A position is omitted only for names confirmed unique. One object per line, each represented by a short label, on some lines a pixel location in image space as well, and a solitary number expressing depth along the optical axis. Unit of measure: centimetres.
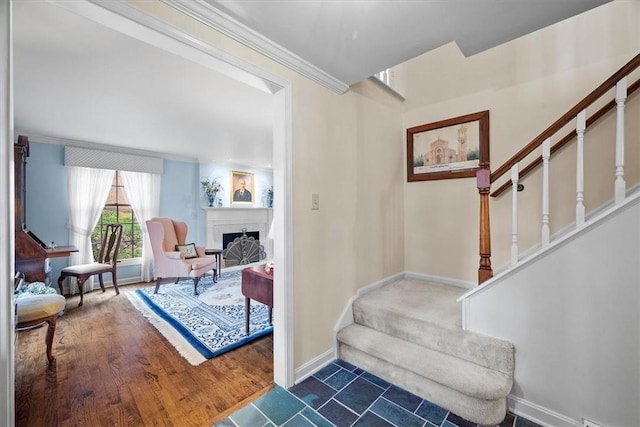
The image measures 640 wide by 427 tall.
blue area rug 238
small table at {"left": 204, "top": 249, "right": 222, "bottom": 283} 453
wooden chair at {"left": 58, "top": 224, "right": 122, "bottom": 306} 349
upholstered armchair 392
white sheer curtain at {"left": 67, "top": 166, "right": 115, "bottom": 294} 407
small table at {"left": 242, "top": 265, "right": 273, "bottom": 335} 226
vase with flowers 541
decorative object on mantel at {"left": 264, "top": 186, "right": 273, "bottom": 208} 654
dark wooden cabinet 276
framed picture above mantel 587
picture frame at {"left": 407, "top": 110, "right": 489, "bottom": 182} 248
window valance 402
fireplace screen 579
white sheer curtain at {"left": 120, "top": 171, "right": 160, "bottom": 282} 462
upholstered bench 190
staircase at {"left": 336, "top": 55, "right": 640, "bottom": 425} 134
